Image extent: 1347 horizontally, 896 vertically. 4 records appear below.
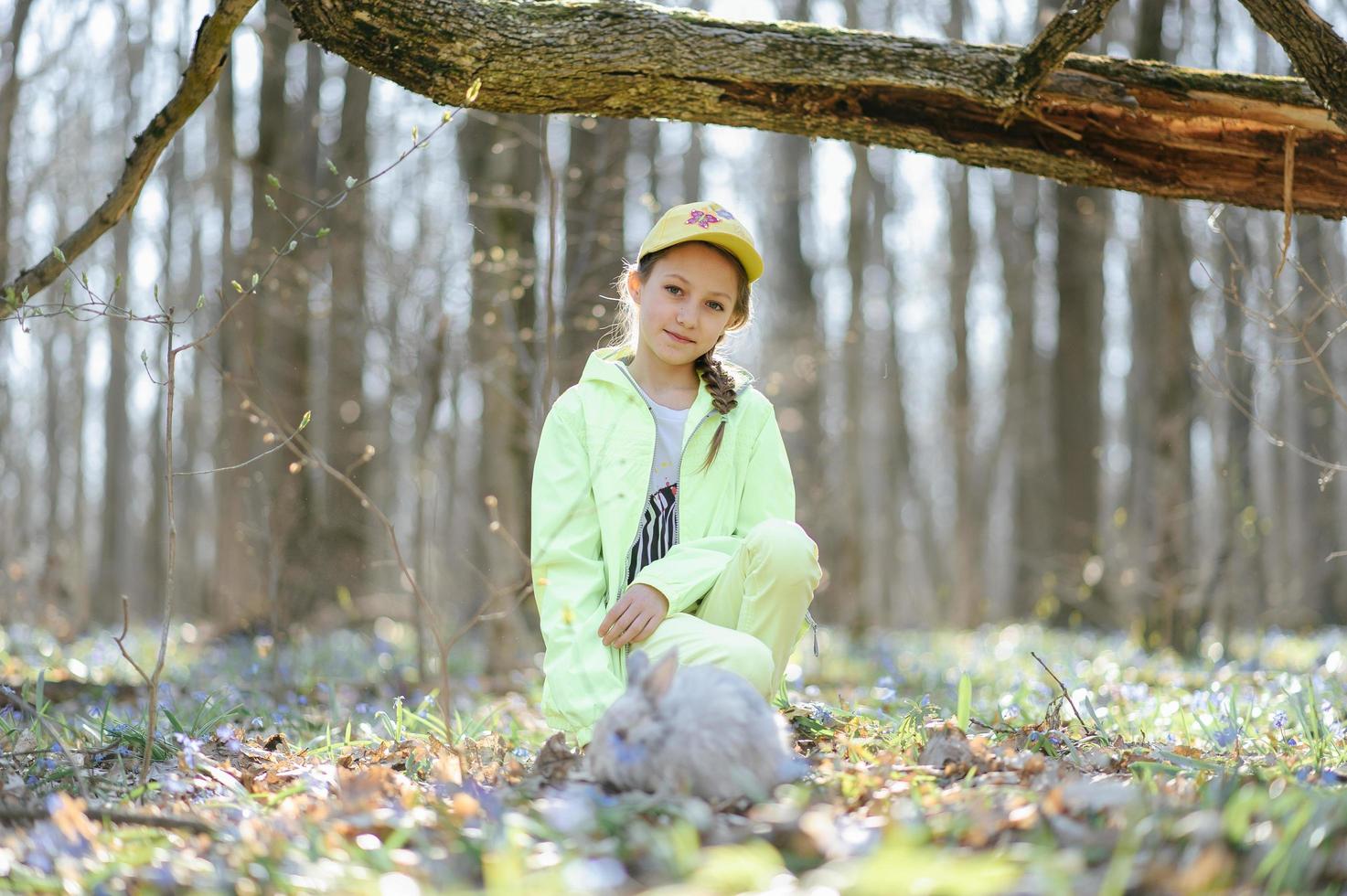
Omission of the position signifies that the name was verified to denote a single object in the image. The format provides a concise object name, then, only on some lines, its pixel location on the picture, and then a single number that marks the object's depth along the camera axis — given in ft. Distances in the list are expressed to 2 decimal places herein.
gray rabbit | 7.87
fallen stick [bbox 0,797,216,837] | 7.75
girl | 10.27
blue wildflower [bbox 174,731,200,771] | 9.93
